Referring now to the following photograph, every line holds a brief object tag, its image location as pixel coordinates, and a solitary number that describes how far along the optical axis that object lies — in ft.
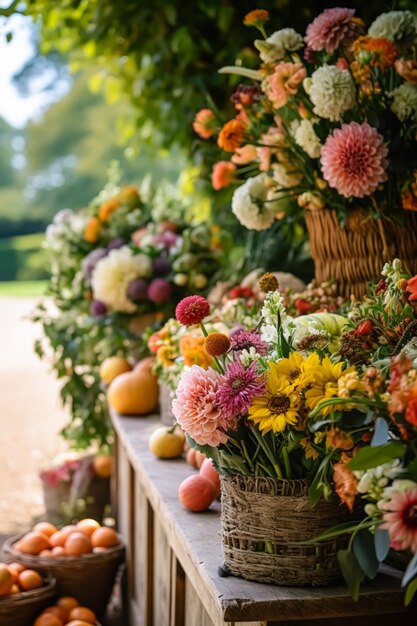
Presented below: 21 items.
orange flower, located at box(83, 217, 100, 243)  11.59
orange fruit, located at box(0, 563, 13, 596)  8.68
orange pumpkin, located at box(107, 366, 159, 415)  9.77
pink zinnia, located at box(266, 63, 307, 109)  6.63
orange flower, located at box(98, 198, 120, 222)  11.78
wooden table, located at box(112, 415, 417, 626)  4.50
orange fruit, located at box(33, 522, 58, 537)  10.05
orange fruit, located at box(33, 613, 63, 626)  8.54
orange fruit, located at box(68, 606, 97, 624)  8.74
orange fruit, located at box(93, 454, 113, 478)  12.53
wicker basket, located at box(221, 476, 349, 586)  4.60
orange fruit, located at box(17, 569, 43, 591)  9.02
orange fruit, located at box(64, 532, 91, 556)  9.59
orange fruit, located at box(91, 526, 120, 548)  9.75
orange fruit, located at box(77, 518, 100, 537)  9.95
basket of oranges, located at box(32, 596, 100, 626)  8.56
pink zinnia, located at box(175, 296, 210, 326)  4.66
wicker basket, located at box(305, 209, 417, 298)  6.91
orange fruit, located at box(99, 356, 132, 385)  10.75
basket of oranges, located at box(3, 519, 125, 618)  9.37
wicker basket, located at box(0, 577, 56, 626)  8.59
